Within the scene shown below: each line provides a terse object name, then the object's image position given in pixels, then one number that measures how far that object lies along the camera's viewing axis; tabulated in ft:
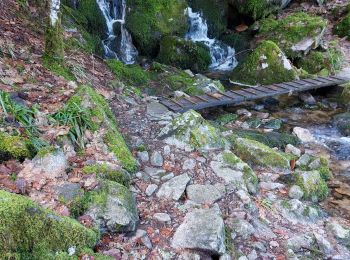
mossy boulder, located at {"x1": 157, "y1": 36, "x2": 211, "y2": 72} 33.01
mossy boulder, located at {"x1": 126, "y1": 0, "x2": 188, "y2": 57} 33.65
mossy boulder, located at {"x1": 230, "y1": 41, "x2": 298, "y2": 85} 30.63
